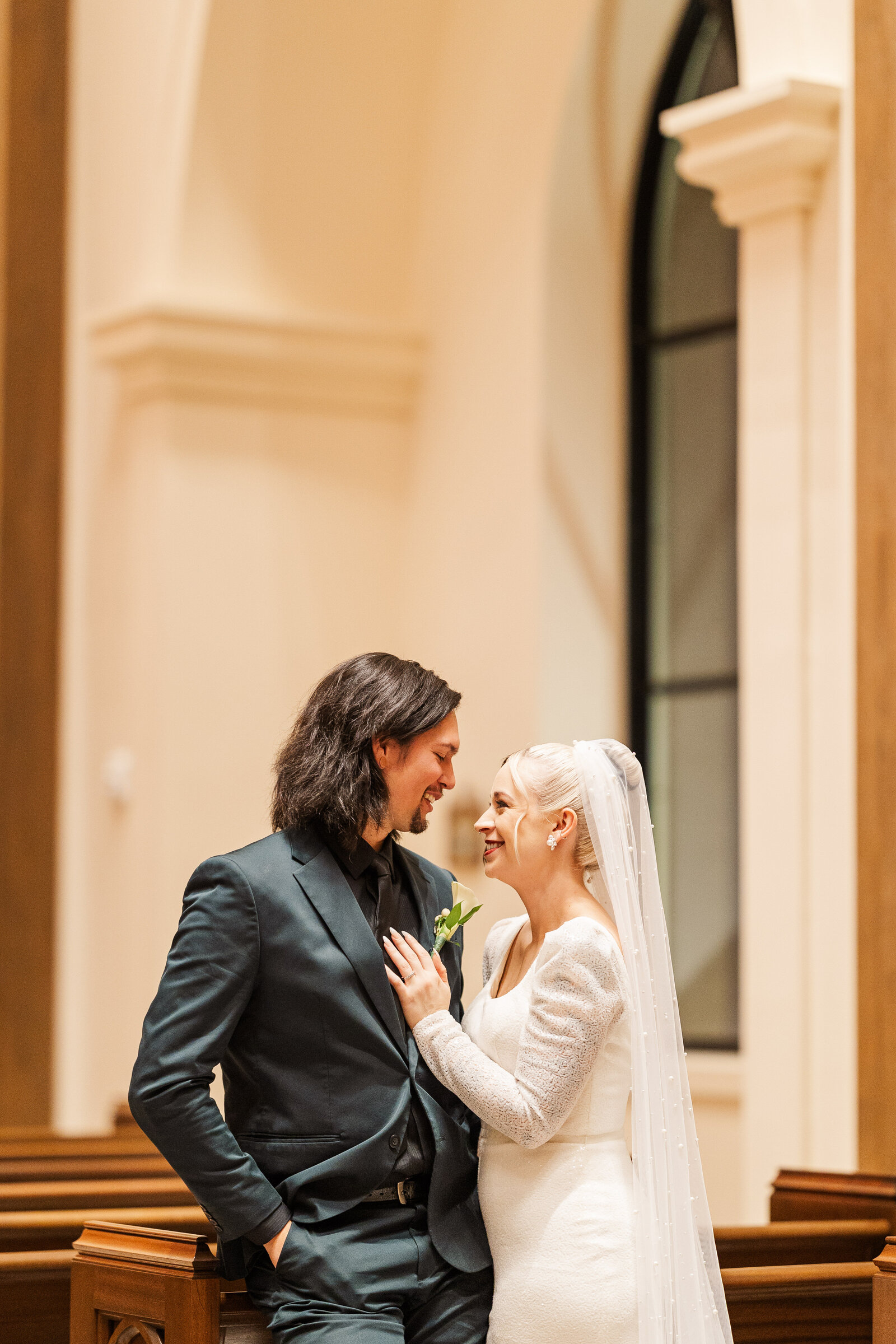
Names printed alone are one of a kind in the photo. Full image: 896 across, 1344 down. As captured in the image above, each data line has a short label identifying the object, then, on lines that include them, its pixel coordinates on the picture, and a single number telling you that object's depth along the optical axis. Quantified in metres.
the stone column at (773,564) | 5.80
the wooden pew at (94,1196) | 4.90
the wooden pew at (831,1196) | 4.45
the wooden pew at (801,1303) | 3.88
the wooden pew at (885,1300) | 3.59
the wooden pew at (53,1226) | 4.32
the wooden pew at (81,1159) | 5.43
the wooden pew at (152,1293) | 3.21
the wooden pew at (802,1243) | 4.24
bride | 3.23
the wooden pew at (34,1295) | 4.14
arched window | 8.00
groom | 3.10
